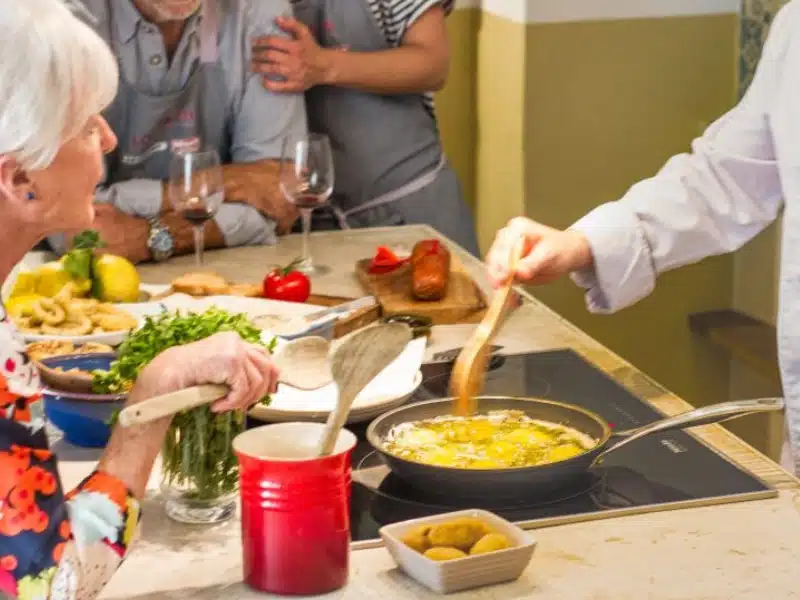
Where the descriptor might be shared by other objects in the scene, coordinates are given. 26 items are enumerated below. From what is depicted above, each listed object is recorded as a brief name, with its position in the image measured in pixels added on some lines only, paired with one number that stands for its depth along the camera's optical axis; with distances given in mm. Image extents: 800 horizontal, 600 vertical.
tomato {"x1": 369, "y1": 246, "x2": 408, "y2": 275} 3115
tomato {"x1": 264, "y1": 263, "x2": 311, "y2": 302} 2945
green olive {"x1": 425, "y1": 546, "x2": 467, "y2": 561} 2031
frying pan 2175
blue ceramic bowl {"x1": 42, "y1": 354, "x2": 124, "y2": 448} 2335
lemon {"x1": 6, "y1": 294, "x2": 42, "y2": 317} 2701
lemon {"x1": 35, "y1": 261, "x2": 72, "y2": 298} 2882
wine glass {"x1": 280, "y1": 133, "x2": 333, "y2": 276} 3181
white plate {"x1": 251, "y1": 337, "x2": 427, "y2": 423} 2408
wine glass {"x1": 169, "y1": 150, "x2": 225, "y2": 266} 3094
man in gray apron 3443
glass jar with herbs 2146
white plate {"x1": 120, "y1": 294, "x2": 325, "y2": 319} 2803
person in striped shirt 3900
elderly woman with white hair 1895
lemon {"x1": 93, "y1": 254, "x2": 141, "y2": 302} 2906
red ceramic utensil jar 2008
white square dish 2013
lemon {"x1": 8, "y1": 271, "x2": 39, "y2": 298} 2862
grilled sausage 2939
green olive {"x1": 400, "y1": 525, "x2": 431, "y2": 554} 2053
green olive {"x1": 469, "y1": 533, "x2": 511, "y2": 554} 2034
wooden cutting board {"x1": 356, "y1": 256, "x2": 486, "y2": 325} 2916
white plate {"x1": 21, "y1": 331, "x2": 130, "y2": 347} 2604
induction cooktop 2188
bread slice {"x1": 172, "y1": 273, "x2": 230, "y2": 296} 2954
